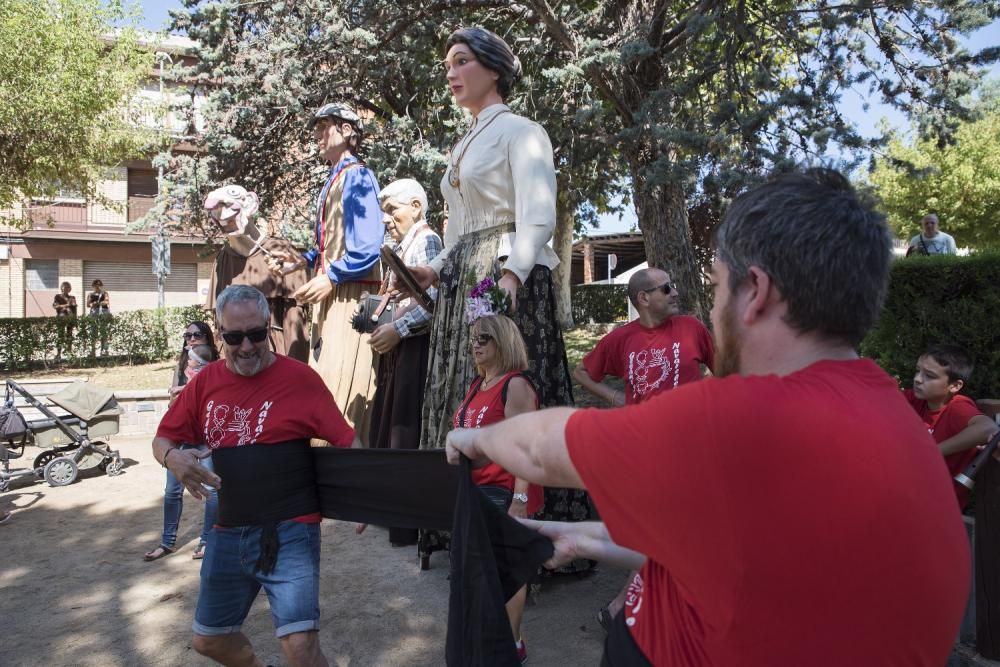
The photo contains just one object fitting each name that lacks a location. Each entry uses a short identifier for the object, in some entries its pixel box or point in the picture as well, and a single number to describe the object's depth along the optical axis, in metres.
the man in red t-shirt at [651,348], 4.52
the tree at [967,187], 26.41
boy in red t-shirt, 4.00
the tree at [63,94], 15.27
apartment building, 33.25
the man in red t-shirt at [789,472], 1.20
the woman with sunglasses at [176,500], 5.63
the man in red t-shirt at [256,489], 3.16
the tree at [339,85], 10.12
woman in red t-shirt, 3.56
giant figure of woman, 3.52
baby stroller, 8.23
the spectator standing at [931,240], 10.11
